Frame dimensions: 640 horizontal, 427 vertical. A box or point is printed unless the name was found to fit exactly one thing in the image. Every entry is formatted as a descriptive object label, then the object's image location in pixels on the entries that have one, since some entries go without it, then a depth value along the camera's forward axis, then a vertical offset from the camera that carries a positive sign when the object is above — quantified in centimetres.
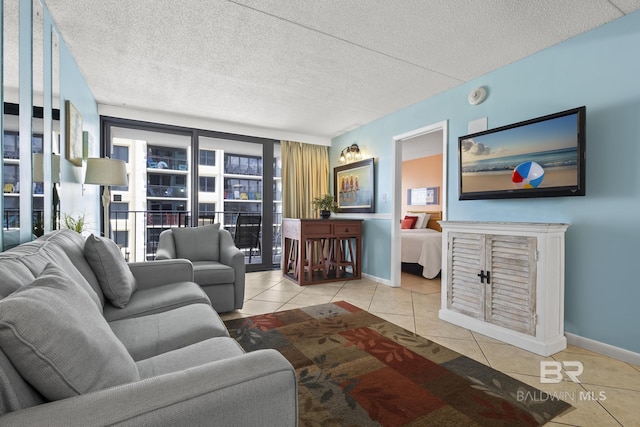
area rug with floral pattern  146 -97
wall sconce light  467 +90
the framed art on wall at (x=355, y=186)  447 +40
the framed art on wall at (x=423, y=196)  679 +38
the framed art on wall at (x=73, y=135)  241 +63
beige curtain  511 +60
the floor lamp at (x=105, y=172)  273 +34
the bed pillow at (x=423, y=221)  642 -18
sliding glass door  451 +52
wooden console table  420 -57
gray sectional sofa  64 -41
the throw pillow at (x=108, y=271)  177 -36
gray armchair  284 -49
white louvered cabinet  214 -53
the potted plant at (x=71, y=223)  231 -11
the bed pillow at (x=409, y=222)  644 -21
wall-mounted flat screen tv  222 +45
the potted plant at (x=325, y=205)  477 +10
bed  459 -63
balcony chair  553 -45
